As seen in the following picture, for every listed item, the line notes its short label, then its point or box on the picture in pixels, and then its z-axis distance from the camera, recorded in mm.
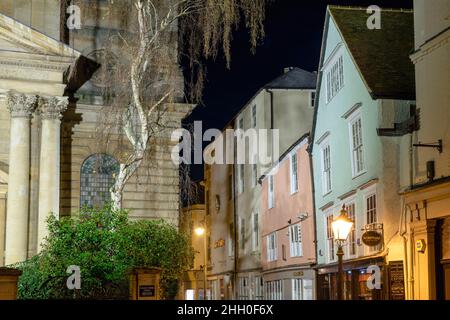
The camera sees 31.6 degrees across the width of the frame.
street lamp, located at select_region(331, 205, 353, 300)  19469
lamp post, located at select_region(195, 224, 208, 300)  36766
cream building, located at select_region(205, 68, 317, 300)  41969
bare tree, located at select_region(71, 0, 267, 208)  23672
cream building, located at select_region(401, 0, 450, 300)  19844
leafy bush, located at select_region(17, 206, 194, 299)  20578
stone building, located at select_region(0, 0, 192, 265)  29484
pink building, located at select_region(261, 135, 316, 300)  31547
